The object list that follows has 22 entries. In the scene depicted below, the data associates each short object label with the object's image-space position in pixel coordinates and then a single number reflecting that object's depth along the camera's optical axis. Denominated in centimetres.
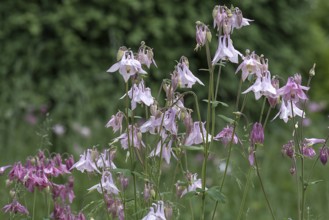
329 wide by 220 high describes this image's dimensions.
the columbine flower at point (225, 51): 319
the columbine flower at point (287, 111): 344
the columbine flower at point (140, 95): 324
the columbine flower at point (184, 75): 322
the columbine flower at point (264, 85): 317
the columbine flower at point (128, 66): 314
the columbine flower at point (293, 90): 322
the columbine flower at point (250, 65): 319
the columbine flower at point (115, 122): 338
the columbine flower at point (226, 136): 356
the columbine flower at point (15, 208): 352
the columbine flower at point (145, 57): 324
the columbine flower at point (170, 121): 325
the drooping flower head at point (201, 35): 315
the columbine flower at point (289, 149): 342
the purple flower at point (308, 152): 349
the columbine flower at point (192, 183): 350
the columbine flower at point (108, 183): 338
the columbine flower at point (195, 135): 332
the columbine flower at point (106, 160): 342
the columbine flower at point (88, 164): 338
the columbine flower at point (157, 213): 295
